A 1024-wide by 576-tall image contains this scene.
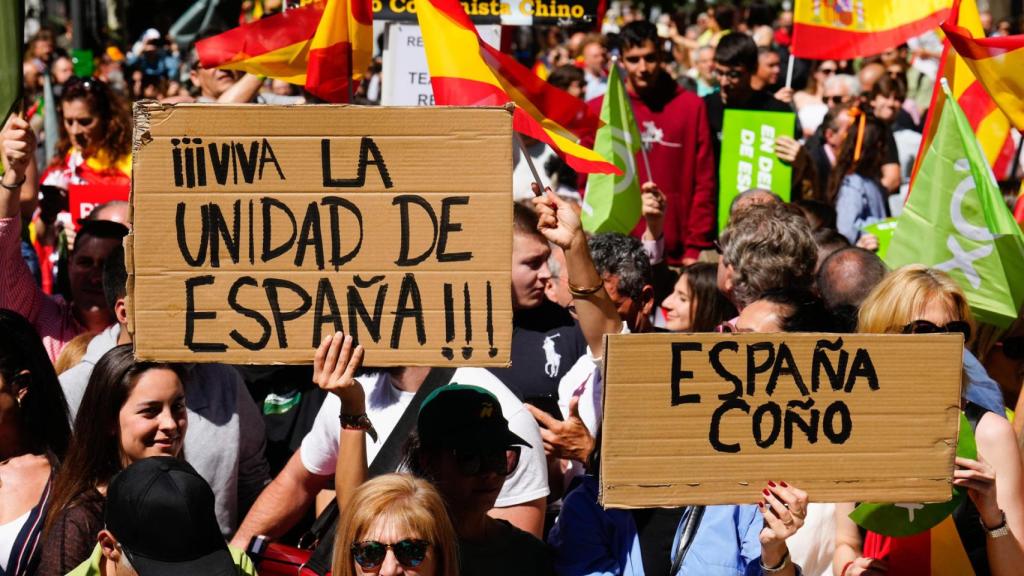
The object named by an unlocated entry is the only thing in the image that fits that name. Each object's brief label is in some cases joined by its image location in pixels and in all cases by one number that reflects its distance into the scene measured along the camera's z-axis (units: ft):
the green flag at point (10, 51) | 14.07
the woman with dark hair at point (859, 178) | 28.40
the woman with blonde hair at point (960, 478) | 11.93
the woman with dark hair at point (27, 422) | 13.17
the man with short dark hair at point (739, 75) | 27.45
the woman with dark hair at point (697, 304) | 18.65
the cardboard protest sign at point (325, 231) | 11.73
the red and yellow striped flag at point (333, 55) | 17.78
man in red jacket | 26.50
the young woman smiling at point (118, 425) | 13.03
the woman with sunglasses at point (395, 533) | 11.60
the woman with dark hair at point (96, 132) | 24.97
